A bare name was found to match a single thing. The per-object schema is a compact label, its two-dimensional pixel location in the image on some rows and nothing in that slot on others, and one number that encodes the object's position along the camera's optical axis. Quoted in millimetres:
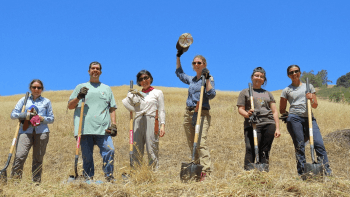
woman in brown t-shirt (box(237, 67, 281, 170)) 4914
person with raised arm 4977
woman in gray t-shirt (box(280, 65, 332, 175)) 5234
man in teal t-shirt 4875
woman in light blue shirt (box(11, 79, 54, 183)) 5051
